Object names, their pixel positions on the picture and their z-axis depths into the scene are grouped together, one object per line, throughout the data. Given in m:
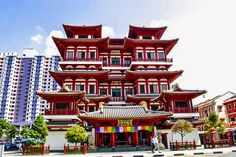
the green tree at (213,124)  27.55
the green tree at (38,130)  23.19
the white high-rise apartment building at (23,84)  100.69
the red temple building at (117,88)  24.34
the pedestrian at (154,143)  20.75
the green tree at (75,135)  21.58
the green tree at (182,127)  23.75
